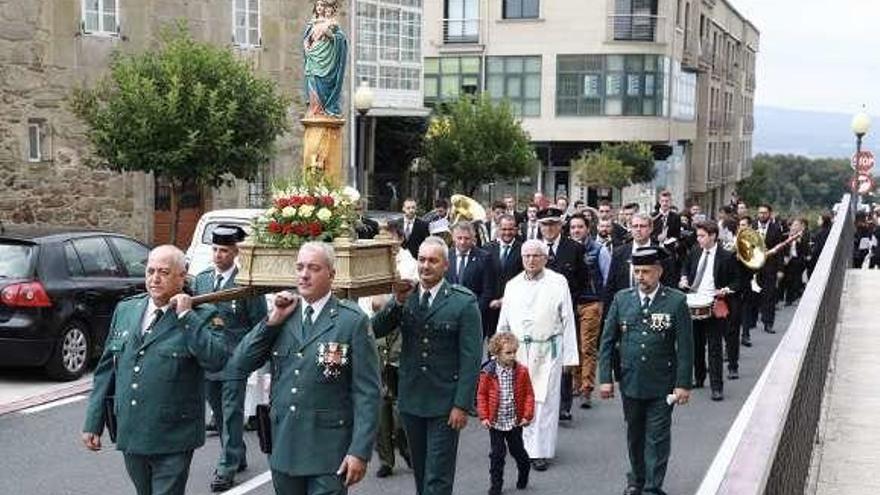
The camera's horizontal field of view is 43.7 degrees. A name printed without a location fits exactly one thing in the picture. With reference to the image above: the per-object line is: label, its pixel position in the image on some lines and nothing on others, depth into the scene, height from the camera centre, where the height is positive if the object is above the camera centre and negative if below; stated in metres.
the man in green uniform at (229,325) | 8.01 -1.51
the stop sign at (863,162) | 25.70 -0.79
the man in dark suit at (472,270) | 10.77 -1.45
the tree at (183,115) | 18.41 +0.05
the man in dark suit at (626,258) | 10.91 -1.37
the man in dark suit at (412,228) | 15.11 -1.50
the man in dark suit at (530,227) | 15.38 -1.50
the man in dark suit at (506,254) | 11.29 -1.36
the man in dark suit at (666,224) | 15.89 -1.43
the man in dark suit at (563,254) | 10.95 -1.30
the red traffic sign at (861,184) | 25.34 -1.36
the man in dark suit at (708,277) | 12.11 -1.67
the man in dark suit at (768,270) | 16.71 -2.18
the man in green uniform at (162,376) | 5.64 -1.33
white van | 12.76 -1.38
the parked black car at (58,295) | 11.16 -1.87
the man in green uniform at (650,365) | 7.51 -1.64
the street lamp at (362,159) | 32.44 -1.15
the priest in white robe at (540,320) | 8.93 -1.60
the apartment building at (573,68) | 46.22 +2.38
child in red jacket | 7.88 -1.99
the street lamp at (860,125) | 25.05 +0.07
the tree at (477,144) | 34.62 -0.67
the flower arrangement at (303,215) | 7.14 -0.63
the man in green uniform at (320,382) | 5.29 -1.26
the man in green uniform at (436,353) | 6.54 -1.38
